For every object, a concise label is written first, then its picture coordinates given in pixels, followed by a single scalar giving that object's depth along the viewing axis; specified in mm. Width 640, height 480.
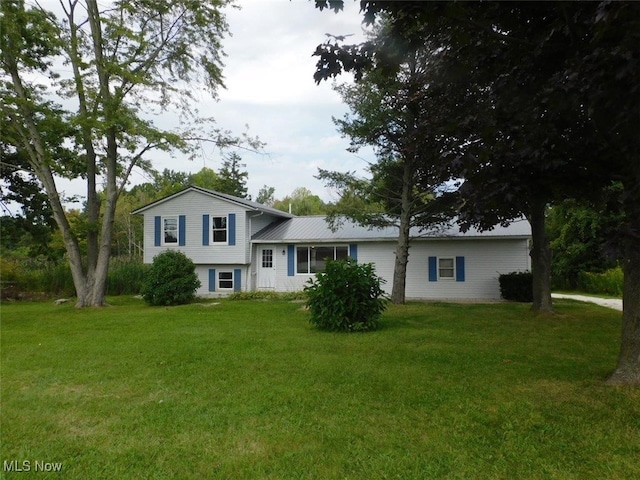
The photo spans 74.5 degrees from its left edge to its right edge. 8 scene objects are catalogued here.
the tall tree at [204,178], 44566
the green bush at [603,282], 18531
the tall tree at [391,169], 12273
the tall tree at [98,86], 13477
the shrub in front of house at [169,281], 14406
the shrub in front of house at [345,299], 8438
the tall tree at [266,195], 49050
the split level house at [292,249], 16391
